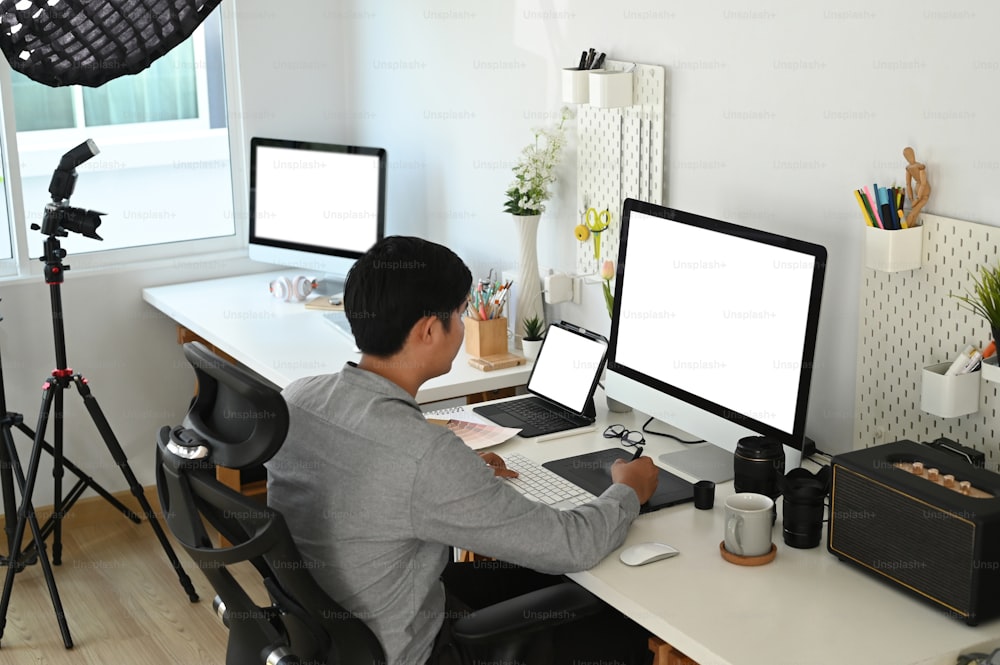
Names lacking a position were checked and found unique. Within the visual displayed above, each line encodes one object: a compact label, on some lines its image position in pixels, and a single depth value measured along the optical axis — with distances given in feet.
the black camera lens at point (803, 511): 6.07
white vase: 9.62
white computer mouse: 5.93
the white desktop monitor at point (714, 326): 6.40
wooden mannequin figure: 6.39
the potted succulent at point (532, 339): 9.53
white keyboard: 6.81
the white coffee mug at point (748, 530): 5.89
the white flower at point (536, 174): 9.46
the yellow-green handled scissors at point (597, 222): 9.08
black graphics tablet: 6.77
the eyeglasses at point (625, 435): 7.81
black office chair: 5.15
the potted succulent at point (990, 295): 5.95
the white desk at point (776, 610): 5.08
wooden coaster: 5.91
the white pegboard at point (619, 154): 8.41
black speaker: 5.11
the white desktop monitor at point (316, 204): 11.12
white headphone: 11.48
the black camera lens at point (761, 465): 6.48
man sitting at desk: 5.48
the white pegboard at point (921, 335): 6.28
